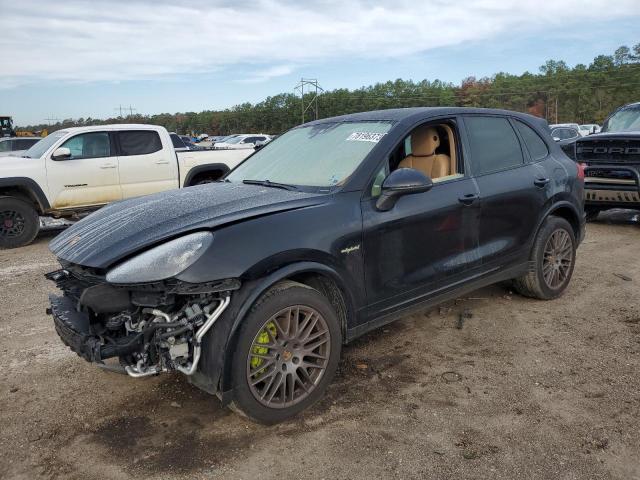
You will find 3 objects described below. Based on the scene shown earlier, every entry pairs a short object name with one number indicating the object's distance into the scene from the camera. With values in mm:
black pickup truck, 8125
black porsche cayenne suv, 2789
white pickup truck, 8477
